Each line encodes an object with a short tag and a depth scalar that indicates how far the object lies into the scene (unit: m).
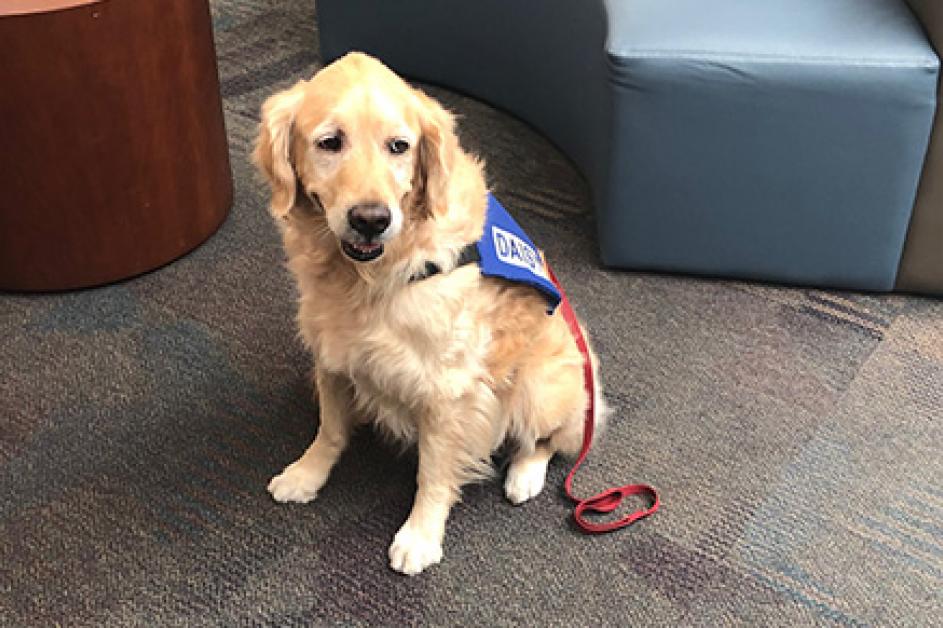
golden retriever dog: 1.39
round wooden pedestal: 1.96
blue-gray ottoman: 2.05
